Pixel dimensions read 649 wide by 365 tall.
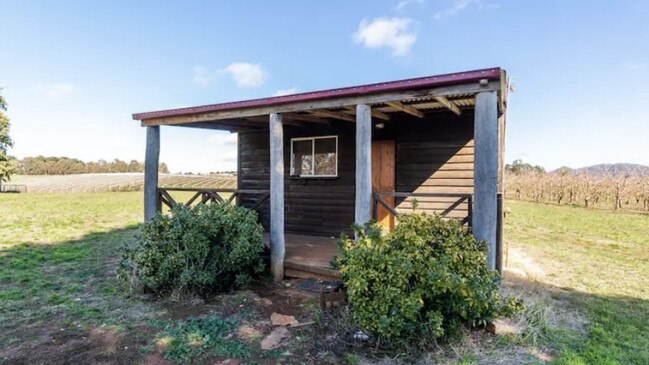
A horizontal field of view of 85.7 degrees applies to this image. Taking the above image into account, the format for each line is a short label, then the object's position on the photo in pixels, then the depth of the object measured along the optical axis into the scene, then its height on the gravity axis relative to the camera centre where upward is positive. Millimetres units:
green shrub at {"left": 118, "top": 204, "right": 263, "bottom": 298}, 4820 -1051
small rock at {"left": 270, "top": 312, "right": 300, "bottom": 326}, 4156 -1695
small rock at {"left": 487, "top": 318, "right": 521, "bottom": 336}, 3705 -1567
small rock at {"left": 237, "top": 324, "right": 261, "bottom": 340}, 3799 -1697
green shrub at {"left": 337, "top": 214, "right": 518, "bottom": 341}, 3217 -997
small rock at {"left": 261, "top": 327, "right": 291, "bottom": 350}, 3576 -1701
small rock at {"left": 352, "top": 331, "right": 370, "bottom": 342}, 3600 -1610
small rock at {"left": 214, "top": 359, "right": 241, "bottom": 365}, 3215 -1687
